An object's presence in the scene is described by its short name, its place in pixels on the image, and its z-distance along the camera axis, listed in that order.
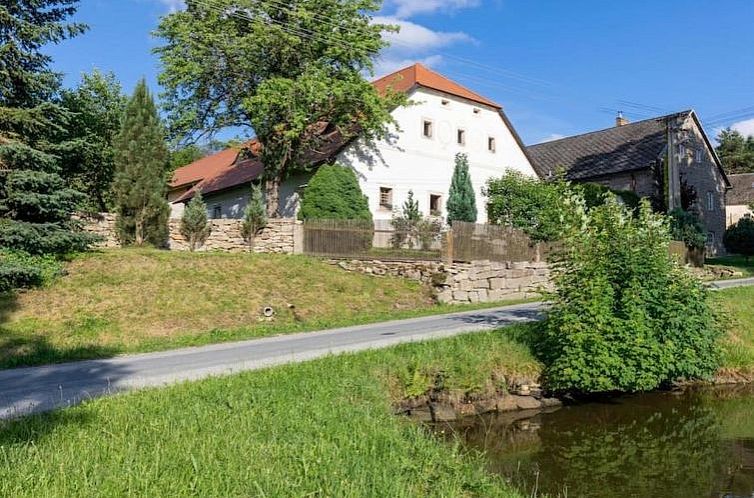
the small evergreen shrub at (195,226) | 21.00
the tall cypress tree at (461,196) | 27.02
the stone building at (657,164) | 34.28
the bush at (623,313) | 9.10
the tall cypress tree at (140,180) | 19.80
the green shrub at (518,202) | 24.13
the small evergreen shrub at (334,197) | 22.41
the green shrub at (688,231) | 27.50
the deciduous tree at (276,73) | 22.28
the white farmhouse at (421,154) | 26.47
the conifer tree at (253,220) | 20.81
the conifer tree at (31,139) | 13.96
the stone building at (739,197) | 53.91
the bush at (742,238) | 33.81
